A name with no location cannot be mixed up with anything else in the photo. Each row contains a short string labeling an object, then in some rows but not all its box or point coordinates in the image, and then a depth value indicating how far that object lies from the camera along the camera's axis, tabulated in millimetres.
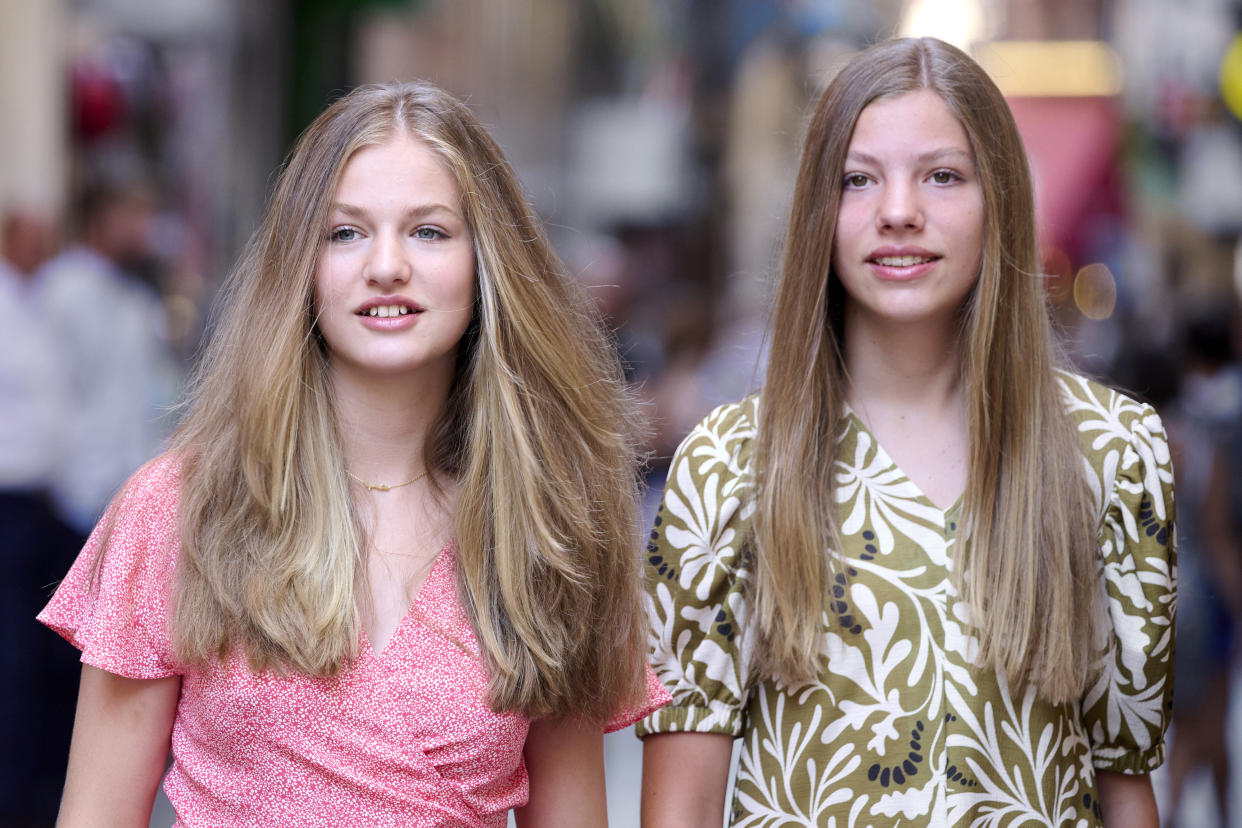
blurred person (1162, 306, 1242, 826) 12555
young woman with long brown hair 5445
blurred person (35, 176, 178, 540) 14195
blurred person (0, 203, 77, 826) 12797
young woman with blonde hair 4758
